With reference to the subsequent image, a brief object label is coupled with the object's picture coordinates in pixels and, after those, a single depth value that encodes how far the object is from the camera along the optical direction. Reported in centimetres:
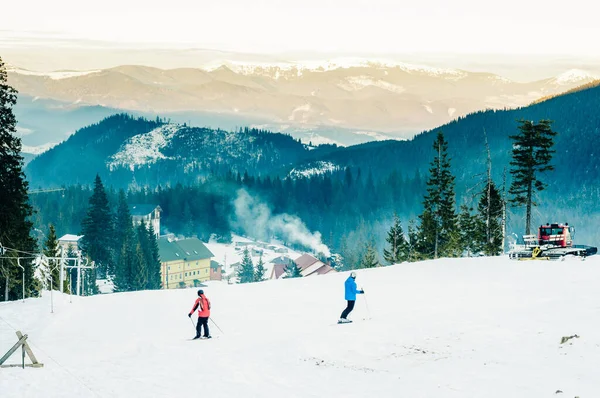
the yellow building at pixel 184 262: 18614
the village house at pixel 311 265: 18375
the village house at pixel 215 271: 19462
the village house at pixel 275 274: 19544
